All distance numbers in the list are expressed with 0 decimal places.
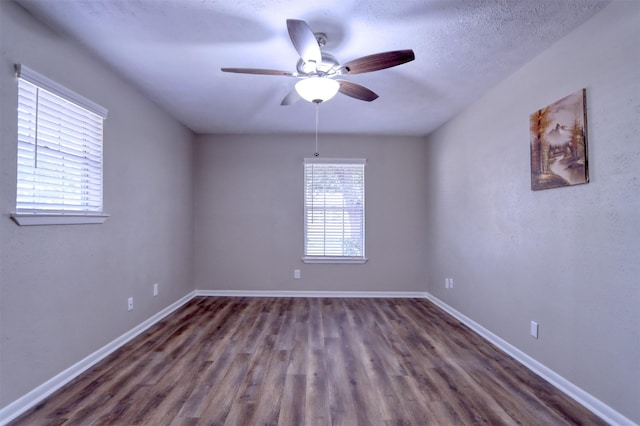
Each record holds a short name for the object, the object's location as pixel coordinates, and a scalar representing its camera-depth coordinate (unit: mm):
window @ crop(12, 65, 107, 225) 1848
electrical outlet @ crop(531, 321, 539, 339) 2326
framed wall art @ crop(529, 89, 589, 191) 1939
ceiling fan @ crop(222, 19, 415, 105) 1724
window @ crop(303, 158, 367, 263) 4539
